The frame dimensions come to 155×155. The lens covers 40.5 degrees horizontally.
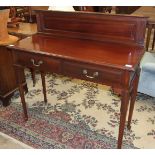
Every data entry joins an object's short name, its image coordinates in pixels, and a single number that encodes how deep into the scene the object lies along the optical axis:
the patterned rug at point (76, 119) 1.90
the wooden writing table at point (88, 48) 1.42
